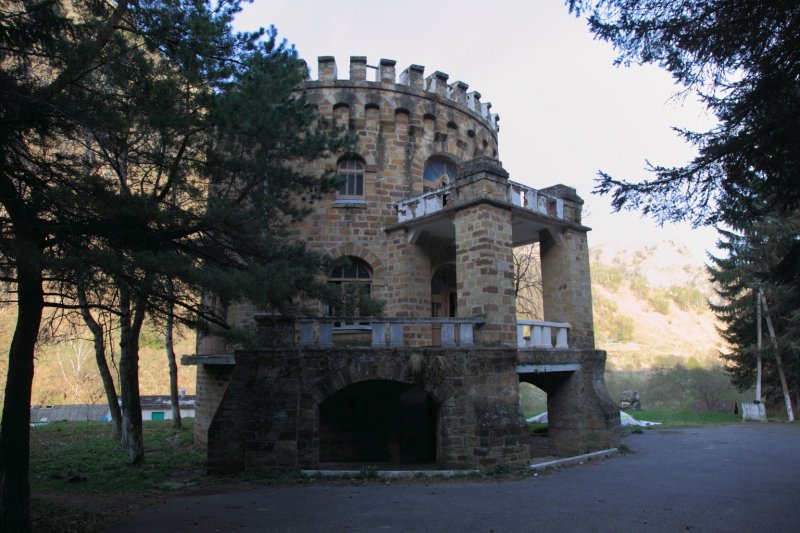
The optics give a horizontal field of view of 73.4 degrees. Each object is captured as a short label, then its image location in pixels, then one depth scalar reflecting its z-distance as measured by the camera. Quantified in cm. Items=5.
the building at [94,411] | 3458
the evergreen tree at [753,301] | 2286
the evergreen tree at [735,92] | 625
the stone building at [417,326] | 1137
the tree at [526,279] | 2520
